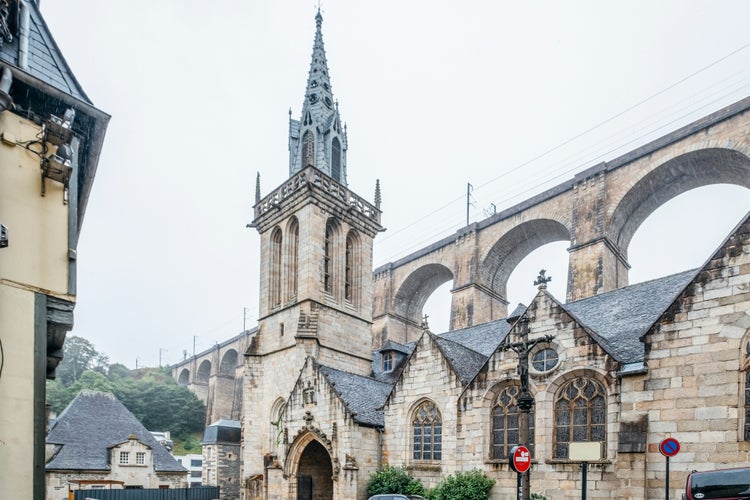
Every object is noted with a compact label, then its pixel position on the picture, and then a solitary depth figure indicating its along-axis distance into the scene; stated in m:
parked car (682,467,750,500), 8.14
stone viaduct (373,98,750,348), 24.09
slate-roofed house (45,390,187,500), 26.23
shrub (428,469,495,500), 14.67
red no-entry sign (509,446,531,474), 9.51
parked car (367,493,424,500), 15.13
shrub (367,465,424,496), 16.59
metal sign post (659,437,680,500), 10.09
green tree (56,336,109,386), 82.62
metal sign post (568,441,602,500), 9.11
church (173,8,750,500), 11.66
